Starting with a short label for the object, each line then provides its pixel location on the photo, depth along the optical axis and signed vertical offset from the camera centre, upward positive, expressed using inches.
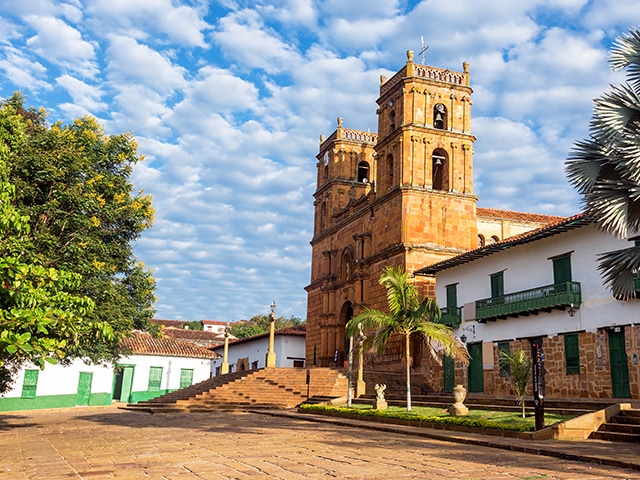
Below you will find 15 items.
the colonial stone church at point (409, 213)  1252.5 +362.4
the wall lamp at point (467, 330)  1035.9 +85.6
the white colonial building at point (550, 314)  772.0 +98.4
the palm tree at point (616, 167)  457.7 +162.7
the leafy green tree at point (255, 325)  3221.0 +283.2
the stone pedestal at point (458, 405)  665.0 -23.7
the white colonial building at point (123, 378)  1274.6 -17.6
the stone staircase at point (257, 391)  1042.7 -26.3
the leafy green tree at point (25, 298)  312.8 +39.4
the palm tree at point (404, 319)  797.9 +77.1
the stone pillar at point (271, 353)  1226.6 +44.1
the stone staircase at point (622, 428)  494.3 -32.0
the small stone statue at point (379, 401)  810.8 -26.9
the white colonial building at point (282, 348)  1838.1 +81.0
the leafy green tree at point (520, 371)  607.8 +12.9
